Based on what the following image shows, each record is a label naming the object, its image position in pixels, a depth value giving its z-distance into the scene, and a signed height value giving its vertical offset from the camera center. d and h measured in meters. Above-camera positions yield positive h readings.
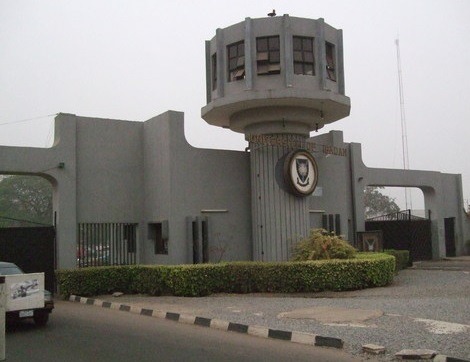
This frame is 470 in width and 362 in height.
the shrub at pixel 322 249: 16.53 -0.70
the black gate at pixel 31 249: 16.28 -0.48
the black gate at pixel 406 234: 25.81 -0.47
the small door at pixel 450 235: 29.06 -0.60
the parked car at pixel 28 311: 10.25 -1.54
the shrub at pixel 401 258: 21.84 -1.40
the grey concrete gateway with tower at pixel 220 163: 16.92 +2.28
